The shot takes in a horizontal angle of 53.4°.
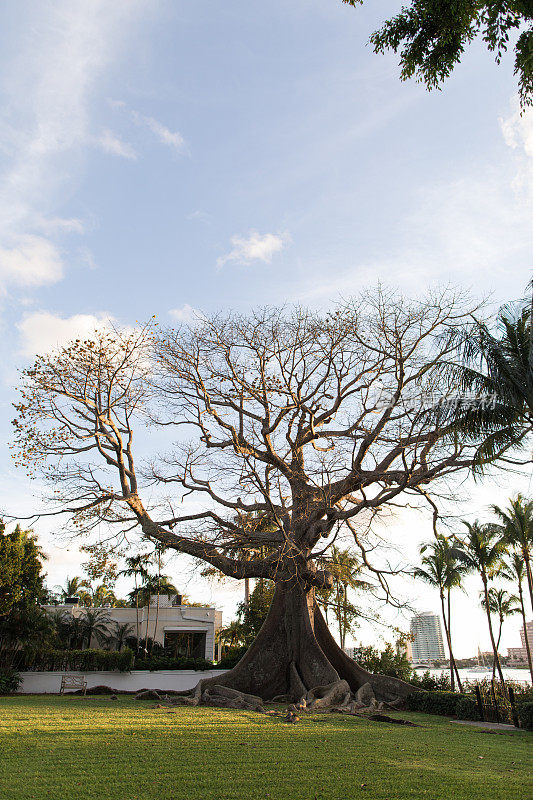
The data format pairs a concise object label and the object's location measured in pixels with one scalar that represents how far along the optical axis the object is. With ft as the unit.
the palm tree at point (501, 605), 95.71
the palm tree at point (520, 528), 76.69
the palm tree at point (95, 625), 95.30
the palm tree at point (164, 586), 101.21
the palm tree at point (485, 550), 84.69
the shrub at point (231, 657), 76.64
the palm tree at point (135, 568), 100.00
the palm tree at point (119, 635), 97.14
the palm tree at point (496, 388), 32.12
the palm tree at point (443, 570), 92.02
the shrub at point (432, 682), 62.18
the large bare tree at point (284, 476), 45.85
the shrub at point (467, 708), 43.52
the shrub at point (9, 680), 61.36
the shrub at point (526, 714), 37.19
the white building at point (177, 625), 100.68
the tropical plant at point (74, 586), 137.30
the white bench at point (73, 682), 54.54
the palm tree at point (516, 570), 83.56
